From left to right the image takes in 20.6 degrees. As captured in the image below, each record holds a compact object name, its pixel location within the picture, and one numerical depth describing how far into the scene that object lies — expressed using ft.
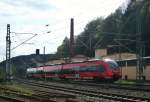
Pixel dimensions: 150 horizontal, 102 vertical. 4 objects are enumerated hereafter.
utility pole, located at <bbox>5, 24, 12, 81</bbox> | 160.27
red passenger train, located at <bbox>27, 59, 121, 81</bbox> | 158.20
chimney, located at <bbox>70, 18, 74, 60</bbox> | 244.44
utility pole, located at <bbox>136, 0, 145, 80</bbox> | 138.46
